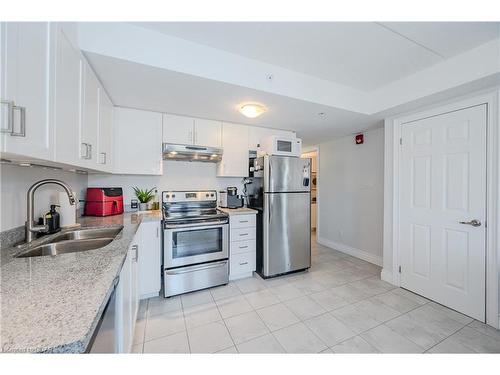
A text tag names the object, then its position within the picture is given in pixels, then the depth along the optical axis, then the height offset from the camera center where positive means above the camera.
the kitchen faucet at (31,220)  1.29 -0.22
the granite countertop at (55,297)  0.51 -0.38
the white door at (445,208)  1.90 -0.21
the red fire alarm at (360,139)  3.36 +0.81
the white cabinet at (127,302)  1.08 -0.74
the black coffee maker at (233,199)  2.97 -0.18
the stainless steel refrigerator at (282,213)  2.67 -0.34
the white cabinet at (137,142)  2.38 +0.53
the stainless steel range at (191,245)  2.24 -0.68
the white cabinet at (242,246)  2.63 -0.78
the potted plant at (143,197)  2.64 -0.14
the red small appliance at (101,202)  2.25 -0.18
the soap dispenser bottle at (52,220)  1.47 -0.26
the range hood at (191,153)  2.54 +0.44
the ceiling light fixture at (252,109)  2.21 +0.86
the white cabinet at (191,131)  2.59 +0.73
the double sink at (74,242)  1.23 -0.39
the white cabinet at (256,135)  3.08 +0.80
